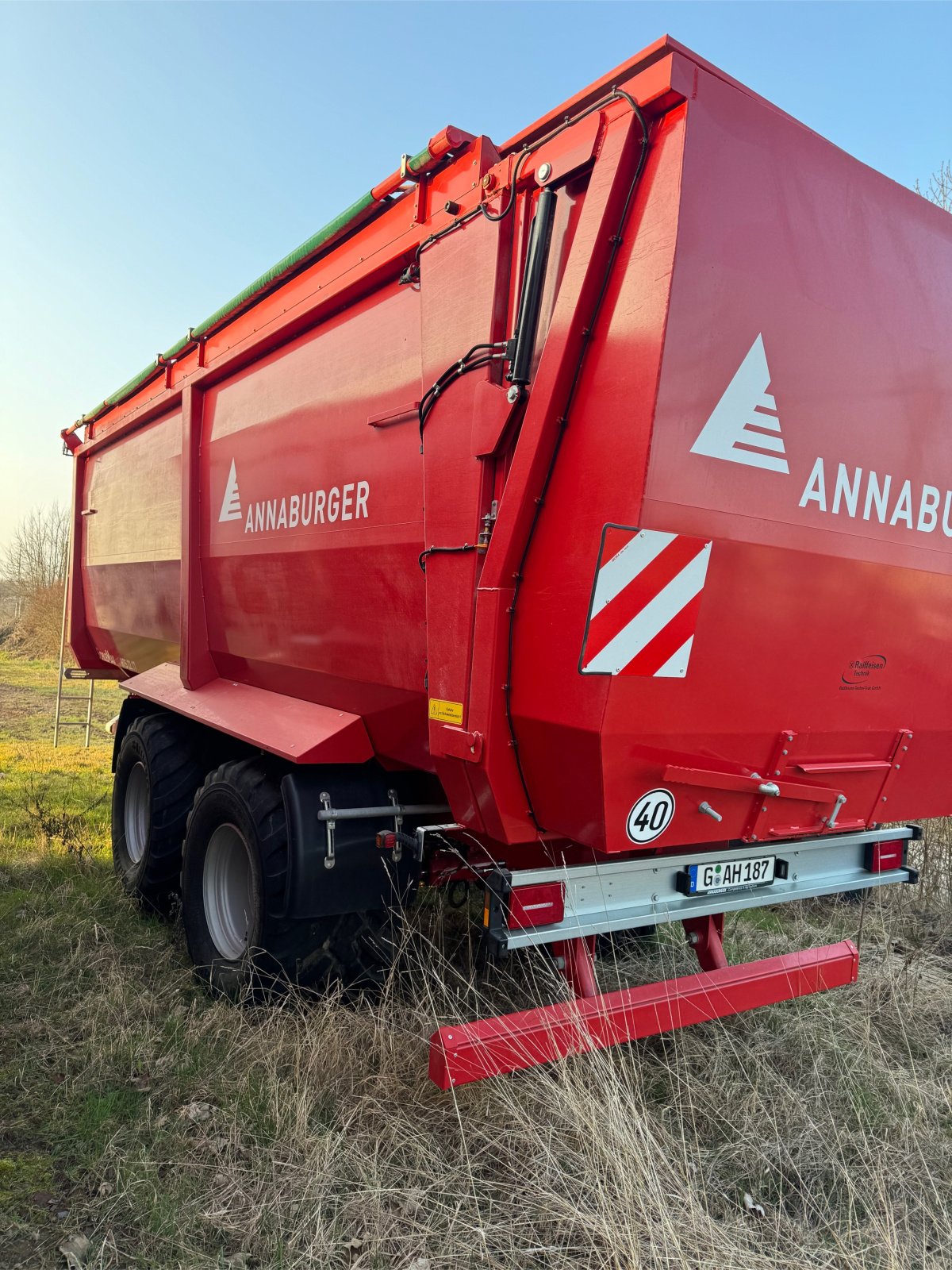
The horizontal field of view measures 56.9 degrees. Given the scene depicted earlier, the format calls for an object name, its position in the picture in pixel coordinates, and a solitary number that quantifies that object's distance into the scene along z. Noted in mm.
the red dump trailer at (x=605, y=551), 2189
